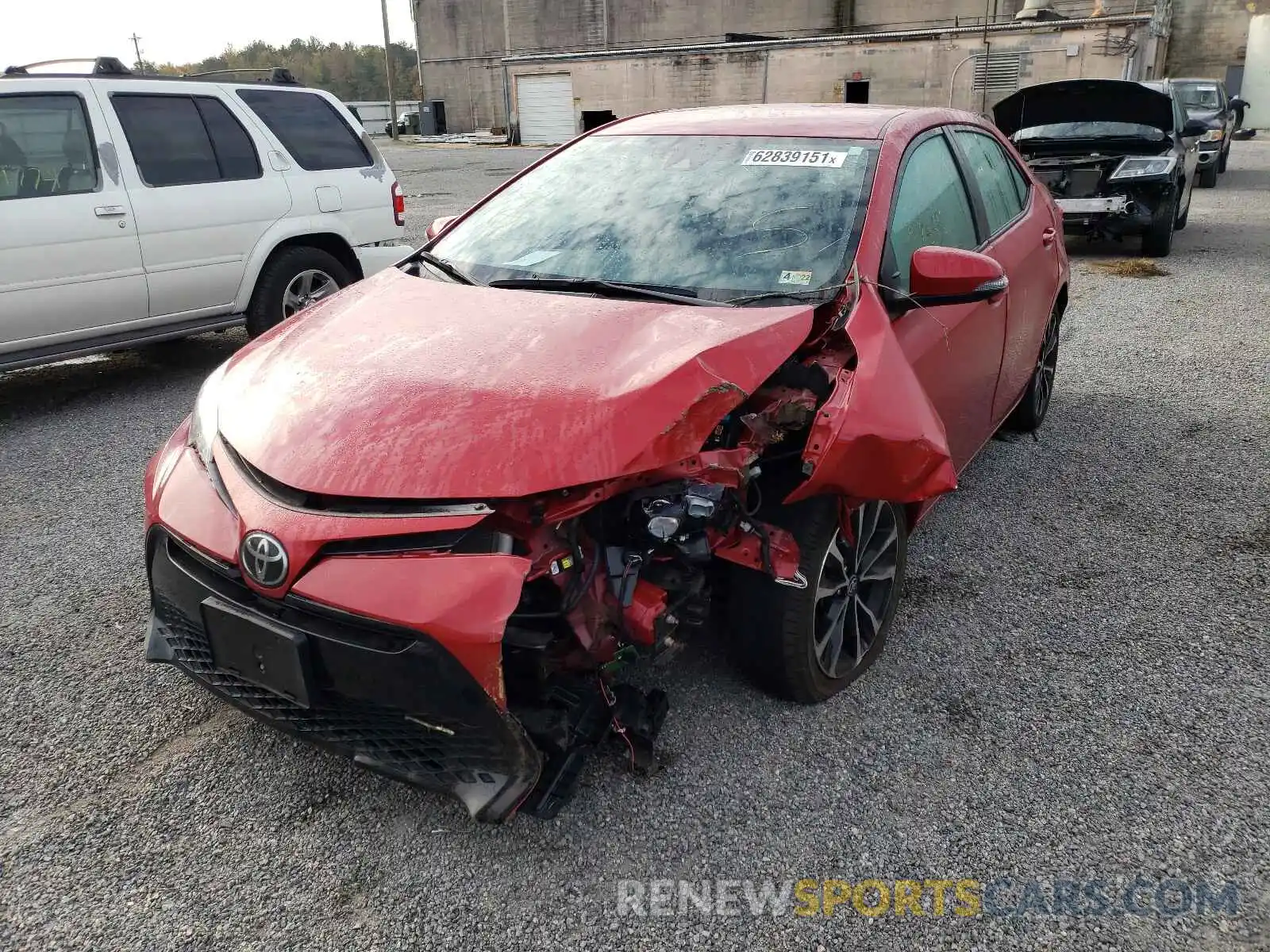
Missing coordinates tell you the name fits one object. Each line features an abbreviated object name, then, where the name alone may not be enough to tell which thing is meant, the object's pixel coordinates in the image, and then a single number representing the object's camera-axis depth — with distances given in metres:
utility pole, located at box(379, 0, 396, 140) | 41.93
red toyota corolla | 2.12
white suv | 5.38
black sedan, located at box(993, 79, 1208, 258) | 9.66
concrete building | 28.50
